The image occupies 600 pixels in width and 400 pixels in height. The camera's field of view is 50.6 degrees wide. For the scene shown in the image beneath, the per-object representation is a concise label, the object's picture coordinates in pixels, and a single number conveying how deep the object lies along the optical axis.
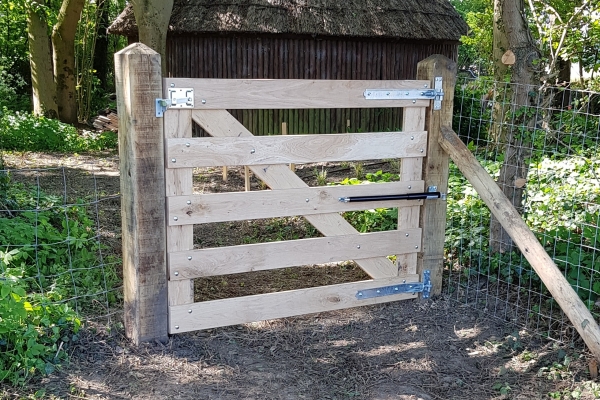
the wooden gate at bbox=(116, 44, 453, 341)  4.18
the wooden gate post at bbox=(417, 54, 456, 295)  5.06
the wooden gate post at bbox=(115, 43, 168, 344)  4.04
